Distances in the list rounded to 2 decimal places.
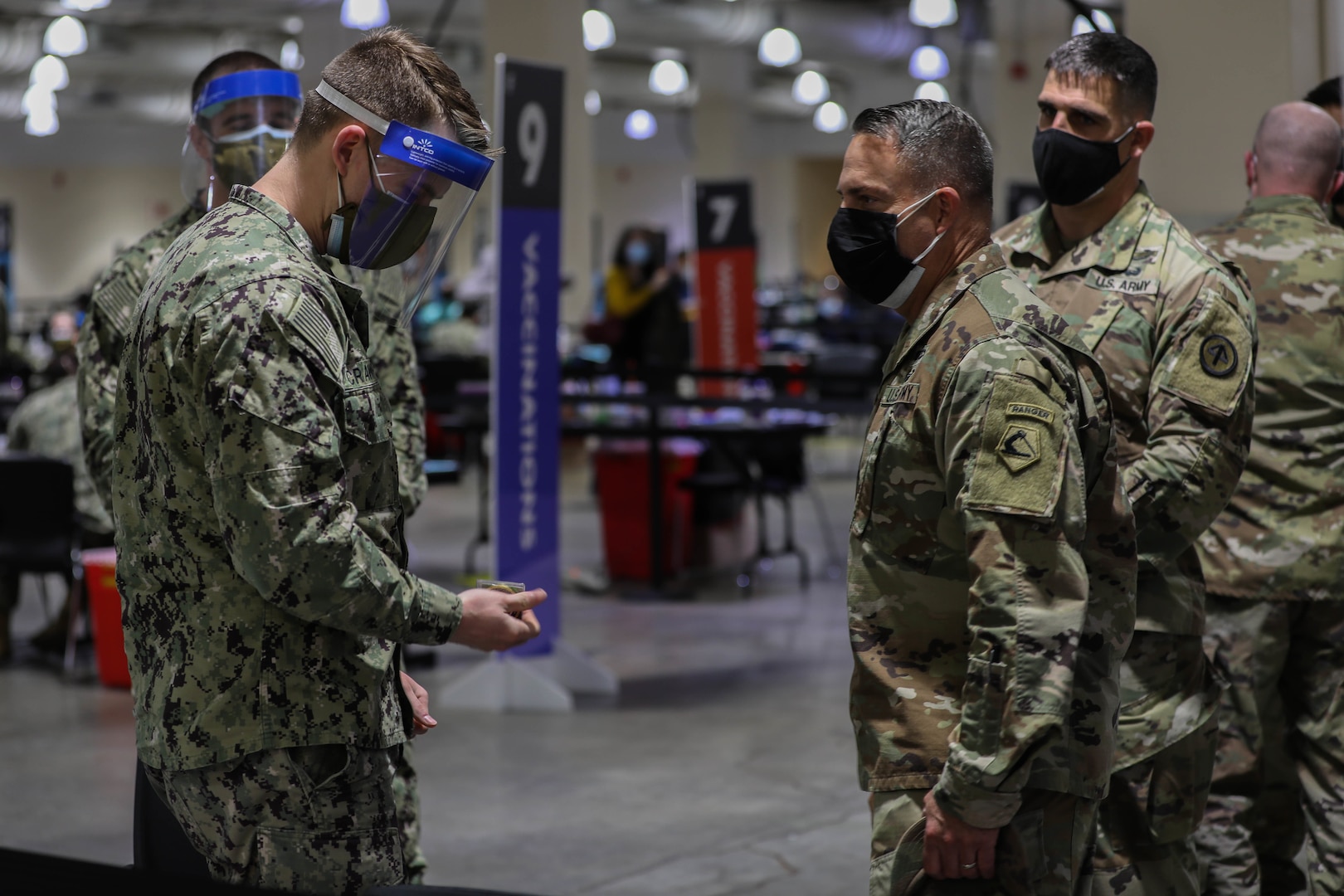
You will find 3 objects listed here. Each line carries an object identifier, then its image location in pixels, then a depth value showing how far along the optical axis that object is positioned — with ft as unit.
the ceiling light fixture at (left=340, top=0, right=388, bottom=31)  40.06
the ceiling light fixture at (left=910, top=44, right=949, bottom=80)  49.75
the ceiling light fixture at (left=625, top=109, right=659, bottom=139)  72.33
